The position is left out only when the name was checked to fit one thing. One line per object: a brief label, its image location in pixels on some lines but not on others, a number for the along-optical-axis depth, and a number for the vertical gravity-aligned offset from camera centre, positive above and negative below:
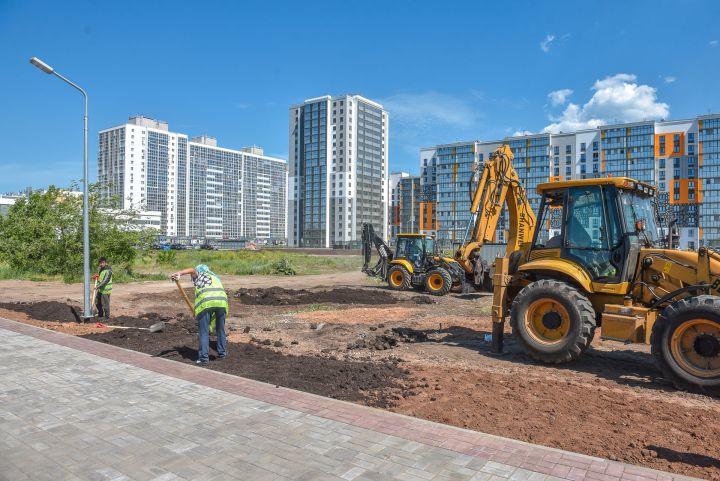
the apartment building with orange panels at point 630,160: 97.25 +15.05
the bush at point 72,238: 27.75 -0.48
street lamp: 12.90 -0.08
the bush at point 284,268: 35.94 -2.58
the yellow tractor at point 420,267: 20.02 -1.43
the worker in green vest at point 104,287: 13.46 -1.50
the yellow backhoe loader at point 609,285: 6.77 -0.79
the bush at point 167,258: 38.08 -2.06
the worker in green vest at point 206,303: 8.37 -1.17
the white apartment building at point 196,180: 125.50 +13.26
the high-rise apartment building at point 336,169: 120.25 +14.51
